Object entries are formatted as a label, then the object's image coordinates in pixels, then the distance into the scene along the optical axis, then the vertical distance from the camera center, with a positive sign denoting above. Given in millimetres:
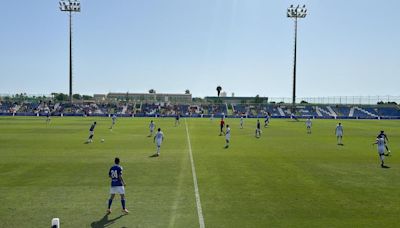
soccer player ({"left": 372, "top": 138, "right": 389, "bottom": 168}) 21356 -2200
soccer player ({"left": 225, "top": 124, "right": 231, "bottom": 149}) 30172 -2284
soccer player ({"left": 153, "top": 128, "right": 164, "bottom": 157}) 25062 -2284
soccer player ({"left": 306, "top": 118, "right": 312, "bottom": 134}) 44588 -1836
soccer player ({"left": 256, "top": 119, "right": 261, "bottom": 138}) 38612 -2792
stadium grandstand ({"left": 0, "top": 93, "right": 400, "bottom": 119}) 92562 -909
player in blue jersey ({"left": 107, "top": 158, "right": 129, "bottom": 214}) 12562 -2643
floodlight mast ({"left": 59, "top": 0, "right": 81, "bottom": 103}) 79062 +20341
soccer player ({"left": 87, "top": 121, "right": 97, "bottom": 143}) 32406 -2929
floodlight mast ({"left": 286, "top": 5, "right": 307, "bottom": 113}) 77250 +19556
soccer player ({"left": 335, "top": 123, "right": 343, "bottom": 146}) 33531 -2124
